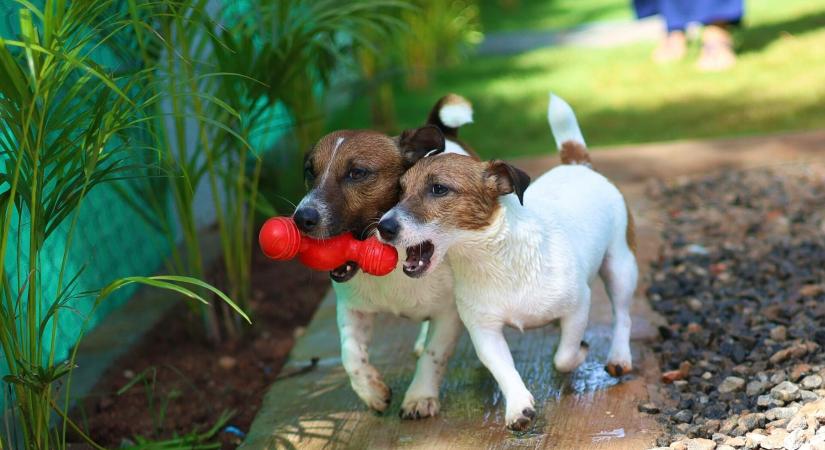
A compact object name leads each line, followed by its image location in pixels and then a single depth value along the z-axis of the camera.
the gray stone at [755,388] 3.76
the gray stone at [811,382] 3.68
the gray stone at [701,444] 3.30
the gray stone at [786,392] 3.61
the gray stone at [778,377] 3.80
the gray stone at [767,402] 3.60
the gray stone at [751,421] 3.44
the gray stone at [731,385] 3.84
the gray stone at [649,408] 3.69
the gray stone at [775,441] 3.25
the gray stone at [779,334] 4.26
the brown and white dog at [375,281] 3.75
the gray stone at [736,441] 3.31
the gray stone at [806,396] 3.58
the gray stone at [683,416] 3.59
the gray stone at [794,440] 3.20
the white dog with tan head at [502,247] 3.48
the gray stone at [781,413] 3.49
